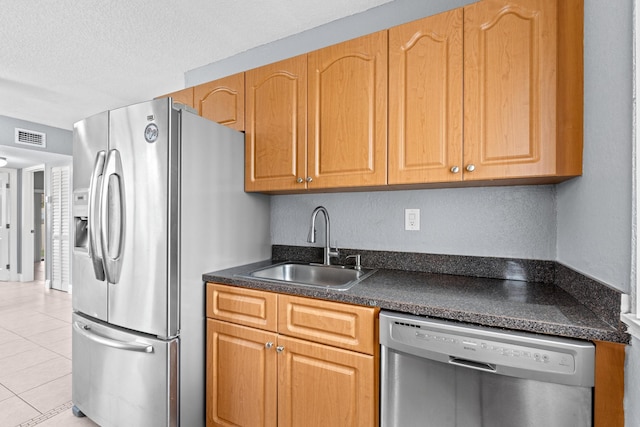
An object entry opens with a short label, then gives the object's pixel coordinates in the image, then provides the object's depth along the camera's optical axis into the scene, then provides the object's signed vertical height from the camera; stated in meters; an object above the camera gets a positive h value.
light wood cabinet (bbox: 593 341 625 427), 0.90 -0.50
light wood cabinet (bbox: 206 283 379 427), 1.29 -0.70
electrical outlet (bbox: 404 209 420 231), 1.85 -0.06
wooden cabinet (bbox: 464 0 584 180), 1.22 +0.50
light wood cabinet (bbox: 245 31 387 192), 1.61 +0.50
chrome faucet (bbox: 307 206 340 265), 1.93 -0.20
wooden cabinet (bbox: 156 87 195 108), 2.24 +0.81
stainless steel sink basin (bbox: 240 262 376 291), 1.89 -0.40
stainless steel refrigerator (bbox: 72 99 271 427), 1.55 -0.24
